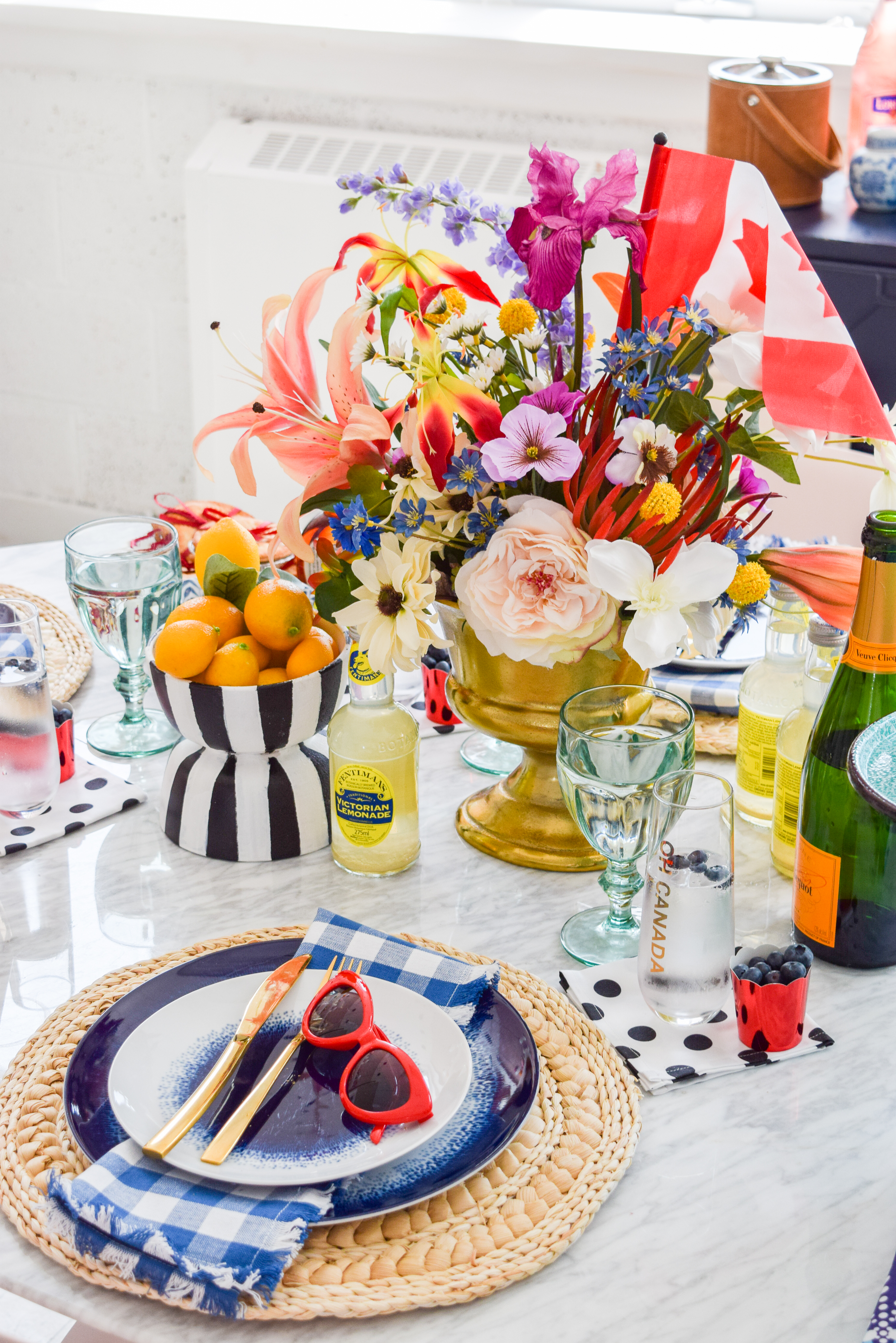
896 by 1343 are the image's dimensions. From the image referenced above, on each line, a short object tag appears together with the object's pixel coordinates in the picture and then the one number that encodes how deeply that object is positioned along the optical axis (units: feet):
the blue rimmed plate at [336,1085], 2.20
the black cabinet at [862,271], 6.19
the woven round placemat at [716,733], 3.79
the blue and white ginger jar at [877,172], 6.39
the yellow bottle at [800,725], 3.12
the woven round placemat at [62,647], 4.15
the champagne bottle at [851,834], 2.81
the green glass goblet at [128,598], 3.66
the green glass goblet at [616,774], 2.83
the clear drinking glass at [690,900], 2.60
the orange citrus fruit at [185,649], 3.15
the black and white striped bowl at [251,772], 3.17
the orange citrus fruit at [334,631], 3.34
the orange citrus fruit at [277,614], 3.19
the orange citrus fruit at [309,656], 3.22
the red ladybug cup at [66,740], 3.59
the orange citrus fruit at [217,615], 3.25
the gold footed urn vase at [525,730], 3.16
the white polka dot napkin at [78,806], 3.35
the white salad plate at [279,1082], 2.21
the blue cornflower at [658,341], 2.73
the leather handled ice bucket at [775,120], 6.21
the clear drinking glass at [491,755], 3.74
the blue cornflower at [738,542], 2.91
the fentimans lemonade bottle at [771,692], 3.33
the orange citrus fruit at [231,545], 3.48
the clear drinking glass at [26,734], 3.23
